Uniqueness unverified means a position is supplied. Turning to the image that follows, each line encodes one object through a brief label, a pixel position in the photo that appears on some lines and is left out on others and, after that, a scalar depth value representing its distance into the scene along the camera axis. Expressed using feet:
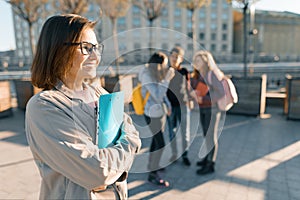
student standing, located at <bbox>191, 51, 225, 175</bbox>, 11.09
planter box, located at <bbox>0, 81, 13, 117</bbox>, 23.12
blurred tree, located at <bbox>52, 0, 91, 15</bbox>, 30.27
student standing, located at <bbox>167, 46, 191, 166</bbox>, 11.57
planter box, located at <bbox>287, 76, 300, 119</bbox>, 20.94
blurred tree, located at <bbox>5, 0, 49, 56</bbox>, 29.84
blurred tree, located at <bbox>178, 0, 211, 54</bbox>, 35.57
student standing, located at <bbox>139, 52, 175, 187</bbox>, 9.53
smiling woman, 2.98
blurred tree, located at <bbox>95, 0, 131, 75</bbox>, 41.32
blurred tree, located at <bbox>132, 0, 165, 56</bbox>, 39.22
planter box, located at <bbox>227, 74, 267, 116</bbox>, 22.84
